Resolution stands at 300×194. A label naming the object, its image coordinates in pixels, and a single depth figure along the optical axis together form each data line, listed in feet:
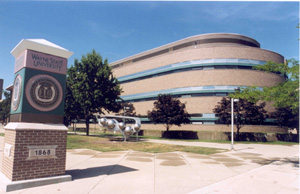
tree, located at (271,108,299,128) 108.78
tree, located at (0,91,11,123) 168.40
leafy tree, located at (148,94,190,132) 103.91
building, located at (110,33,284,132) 116.88
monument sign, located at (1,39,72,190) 19.25
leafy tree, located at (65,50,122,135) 88.79
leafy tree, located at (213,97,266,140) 97.04
